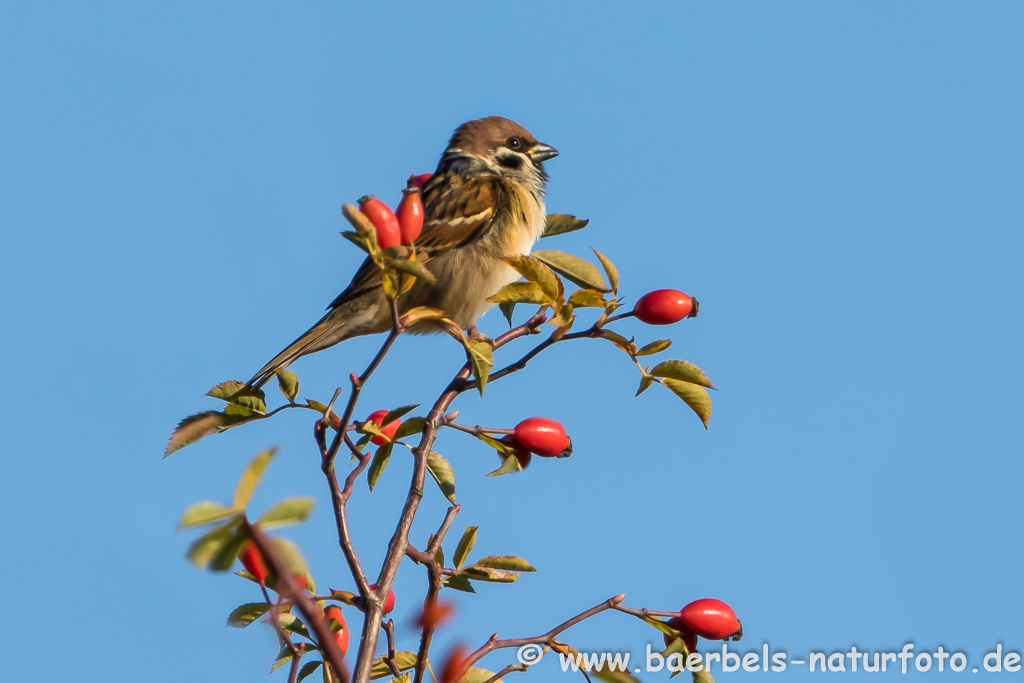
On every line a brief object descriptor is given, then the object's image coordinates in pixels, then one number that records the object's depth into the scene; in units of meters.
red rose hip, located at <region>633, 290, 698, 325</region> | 5.26
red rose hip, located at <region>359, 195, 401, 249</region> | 4.47
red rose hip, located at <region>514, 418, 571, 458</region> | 5.55
